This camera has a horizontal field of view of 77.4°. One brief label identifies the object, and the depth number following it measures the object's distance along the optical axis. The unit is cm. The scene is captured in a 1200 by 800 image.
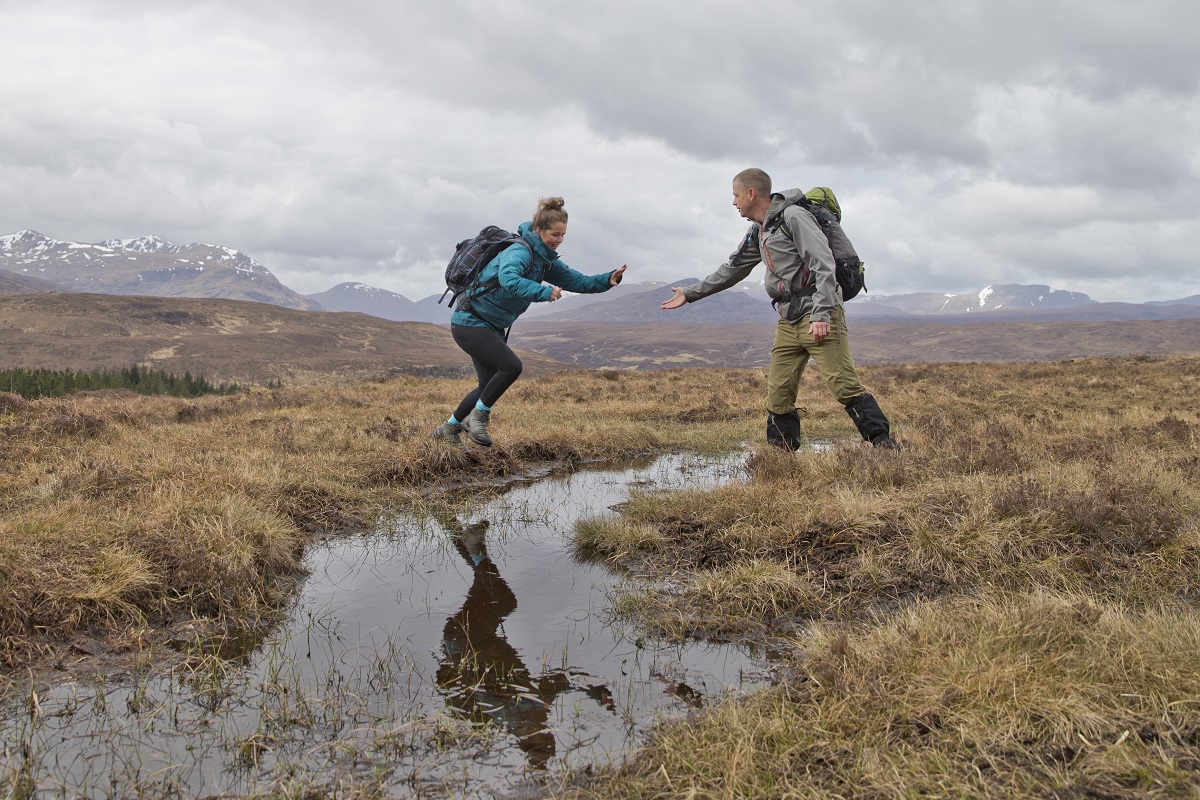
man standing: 758
